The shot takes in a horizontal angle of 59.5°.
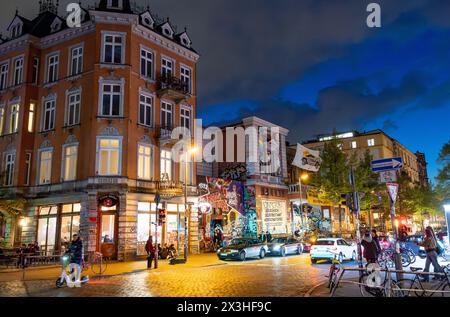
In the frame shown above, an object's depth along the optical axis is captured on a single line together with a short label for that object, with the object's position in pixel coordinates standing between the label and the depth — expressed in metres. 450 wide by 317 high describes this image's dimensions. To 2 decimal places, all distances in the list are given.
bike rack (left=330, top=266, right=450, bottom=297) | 9.71
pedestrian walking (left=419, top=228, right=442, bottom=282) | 15.01
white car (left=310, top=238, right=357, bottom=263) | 23.19
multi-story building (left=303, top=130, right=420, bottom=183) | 74.31
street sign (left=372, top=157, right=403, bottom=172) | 13.02
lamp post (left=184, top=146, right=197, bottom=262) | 32.50
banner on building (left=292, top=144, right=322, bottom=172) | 44.03
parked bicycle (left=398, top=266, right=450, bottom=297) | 10.56
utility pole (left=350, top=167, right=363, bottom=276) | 17.20
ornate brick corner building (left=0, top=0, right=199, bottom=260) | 27.69
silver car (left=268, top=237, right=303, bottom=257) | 29.86
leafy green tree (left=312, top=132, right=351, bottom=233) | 39.25
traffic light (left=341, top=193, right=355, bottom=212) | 17.47
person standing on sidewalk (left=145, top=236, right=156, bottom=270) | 22.31
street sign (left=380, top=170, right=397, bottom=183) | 13.04
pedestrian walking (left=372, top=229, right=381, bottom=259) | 15.93
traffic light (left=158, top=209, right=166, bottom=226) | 23.17
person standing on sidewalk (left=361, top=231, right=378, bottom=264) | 14.55
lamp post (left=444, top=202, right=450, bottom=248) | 18.87
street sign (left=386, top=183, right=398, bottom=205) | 12.90
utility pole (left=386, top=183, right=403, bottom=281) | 12.34
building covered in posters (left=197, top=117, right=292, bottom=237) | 36.88
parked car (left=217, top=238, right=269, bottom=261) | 26.27
